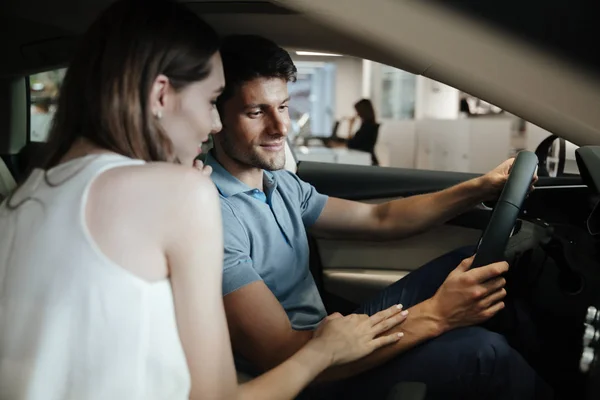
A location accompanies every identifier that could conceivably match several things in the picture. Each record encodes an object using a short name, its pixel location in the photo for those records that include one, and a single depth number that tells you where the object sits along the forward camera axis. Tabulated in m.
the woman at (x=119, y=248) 0.77
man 1.17
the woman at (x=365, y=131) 6.13
